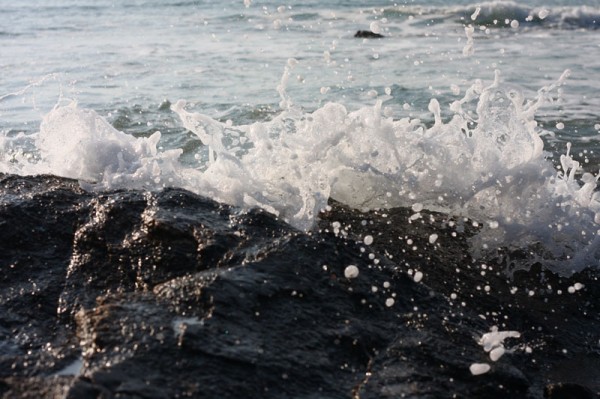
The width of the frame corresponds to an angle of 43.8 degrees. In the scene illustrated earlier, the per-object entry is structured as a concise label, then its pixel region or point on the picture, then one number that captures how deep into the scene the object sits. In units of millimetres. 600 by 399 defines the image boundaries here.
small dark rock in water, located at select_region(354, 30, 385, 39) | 13695
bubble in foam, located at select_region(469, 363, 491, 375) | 2332
